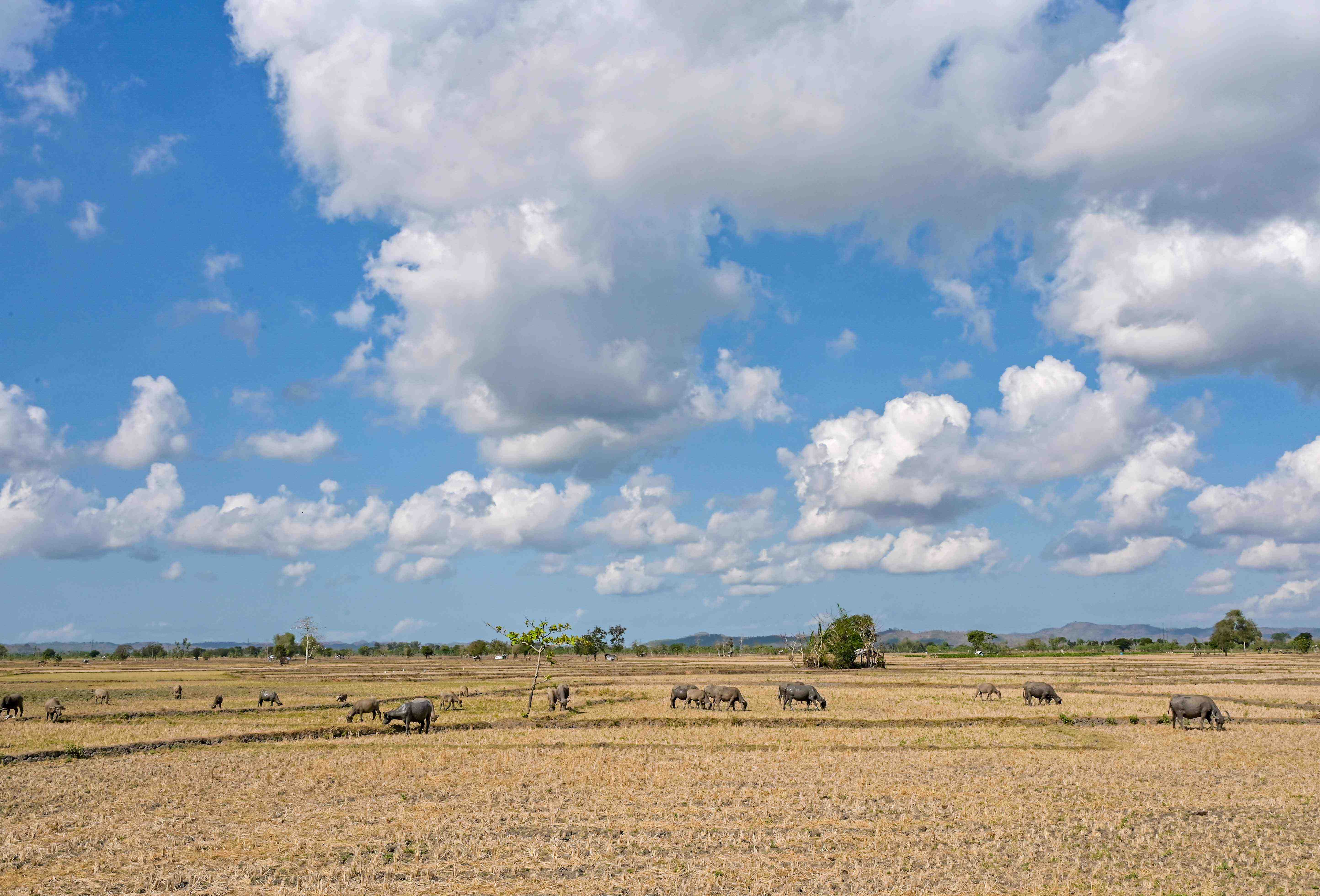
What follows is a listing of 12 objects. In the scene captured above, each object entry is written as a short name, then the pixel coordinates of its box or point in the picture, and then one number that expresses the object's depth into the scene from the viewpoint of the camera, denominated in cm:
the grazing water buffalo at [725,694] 4538
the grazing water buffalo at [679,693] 4697
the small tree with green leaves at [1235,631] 15788
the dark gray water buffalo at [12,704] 4169
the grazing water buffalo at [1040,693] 4662
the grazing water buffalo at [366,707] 3903
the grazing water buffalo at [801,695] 4519
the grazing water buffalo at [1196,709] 3553
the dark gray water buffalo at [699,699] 4606
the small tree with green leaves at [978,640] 18100
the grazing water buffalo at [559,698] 4431
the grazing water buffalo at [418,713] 3503
